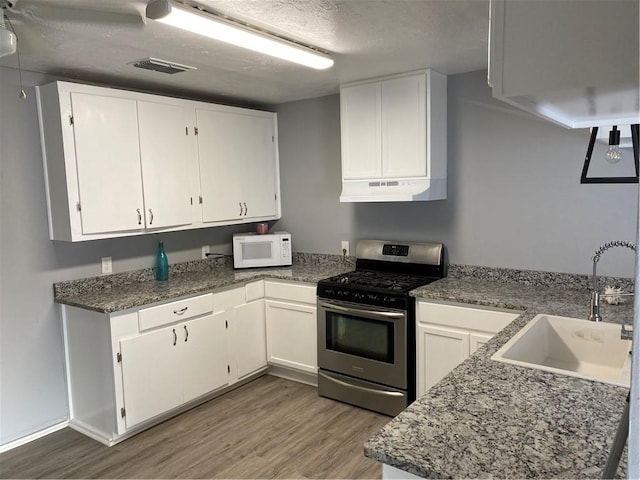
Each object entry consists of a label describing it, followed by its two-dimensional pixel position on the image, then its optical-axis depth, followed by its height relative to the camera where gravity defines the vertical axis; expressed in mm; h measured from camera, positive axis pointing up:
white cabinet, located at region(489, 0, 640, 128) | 790 +241
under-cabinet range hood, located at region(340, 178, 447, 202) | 3213 +21
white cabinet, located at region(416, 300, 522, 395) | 2762 -858
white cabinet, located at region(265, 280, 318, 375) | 3600 -1006
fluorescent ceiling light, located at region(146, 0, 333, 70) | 1880 +745
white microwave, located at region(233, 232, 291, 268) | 4004 -454
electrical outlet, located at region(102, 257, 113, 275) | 3375 -458
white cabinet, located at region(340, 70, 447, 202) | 3189 +386
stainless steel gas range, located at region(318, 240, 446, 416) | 3096 -916
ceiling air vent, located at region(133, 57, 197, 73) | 2717 +792
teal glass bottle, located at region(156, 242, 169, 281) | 3605 -497
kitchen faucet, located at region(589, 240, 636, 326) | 2203 -551
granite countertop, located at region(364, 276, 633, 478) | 1093 -631
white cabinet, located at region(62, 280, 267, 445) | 2902 -1052
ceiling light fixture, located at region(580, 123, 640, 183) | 1662 +156
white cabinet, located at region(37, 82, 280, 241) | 2930 +267
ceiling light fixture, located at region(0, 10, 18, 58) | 1873 +651
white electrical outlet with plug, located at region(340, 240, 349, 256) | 4000 -443
